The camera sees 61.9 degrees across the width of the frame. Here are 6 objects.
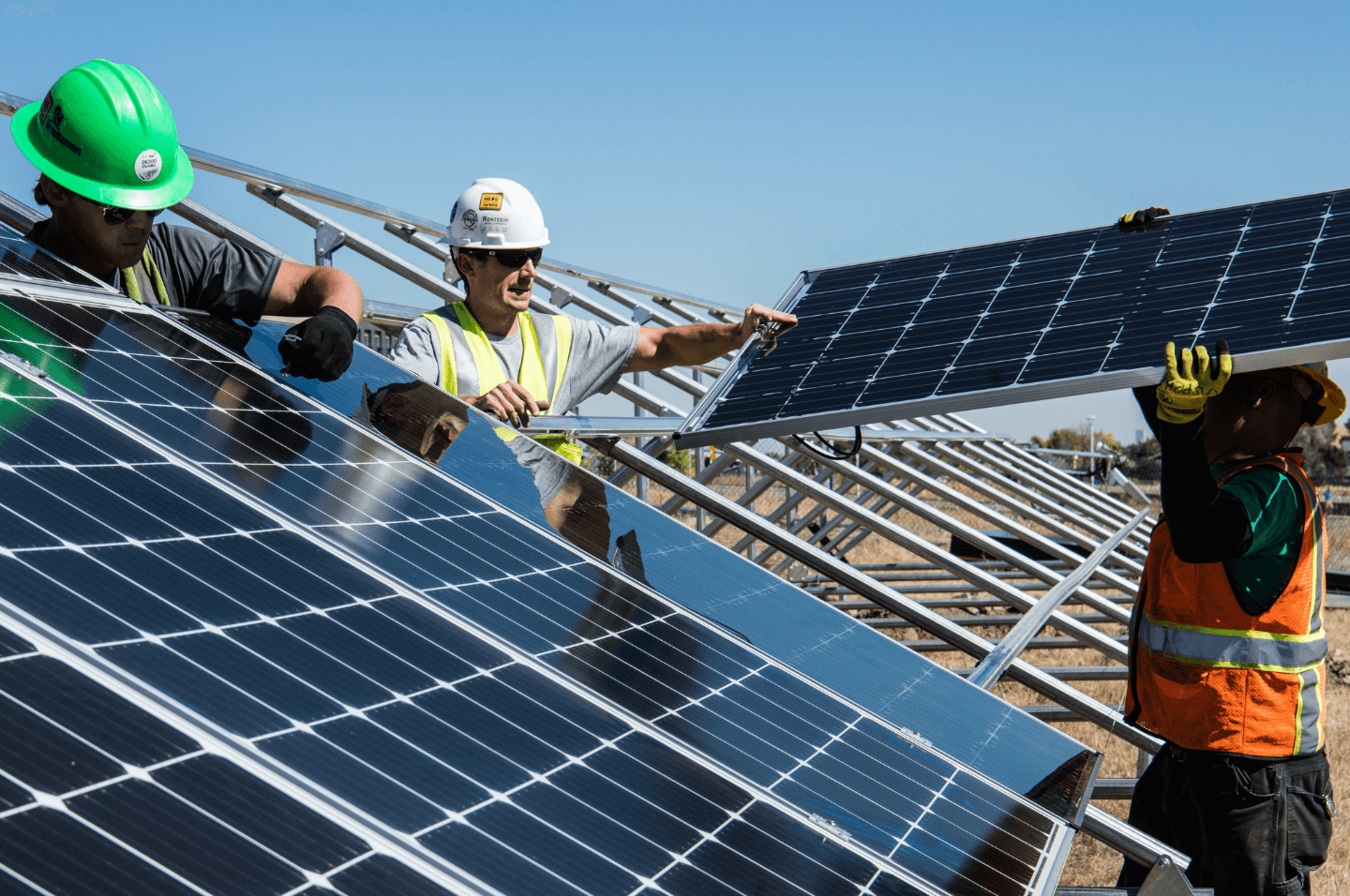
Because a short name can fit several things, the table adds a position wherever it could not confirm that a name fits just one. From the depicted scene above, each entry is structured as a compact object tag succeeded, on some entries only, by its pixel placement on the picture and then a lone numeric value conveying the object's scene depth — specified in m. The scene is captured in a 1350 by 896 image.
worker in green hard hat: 3.36
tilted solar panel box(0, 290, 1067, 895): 1.56
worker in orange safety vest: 3.53
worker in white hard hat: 4.25
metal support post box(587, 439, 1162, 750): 3.74
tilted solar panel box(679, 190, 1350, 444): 3.40
